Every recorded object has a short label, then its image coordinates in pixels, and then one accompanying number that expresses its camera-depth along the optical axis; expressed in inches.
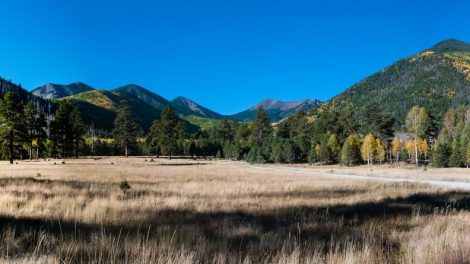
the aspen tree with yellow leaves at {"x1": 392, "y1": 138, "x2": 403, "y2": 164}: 4161.9
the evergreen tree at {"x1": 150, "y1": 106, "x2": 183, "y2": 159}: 3718.0
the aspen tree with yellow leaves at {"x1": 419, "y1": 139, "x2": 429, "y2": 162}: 4138.5
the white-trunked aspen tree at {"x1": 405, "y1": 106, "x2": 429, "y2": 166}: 3558.1
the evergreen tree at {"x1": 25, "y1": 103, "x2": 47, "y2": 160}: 2679.6
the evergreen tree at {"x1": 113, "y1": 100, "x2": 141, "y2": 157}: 3715.6
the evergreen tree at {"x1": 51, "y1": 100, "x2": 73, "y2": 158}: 2898.6
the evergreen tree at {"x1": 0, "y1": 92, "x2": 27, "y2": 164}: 2150.6
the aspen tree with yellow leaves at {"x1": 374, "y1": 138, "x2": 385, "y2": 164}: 3695.9
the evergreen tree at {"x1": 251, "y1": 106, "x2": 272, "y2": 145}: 5032.0
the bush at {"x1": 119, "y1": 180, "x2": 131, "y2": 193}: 698.8
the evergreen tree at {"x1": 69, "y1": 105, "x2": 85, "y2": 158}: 3304.6
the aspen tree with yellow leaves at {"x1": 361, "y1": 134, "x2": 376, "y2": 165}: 3622.0
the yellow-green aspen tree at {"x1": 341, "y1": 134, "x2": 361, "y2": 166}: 3403.1
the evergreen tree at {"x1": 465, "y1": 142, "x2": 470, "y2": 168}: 2917.6
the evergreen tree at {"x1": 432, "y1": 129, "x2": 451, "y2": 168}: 2989.7
